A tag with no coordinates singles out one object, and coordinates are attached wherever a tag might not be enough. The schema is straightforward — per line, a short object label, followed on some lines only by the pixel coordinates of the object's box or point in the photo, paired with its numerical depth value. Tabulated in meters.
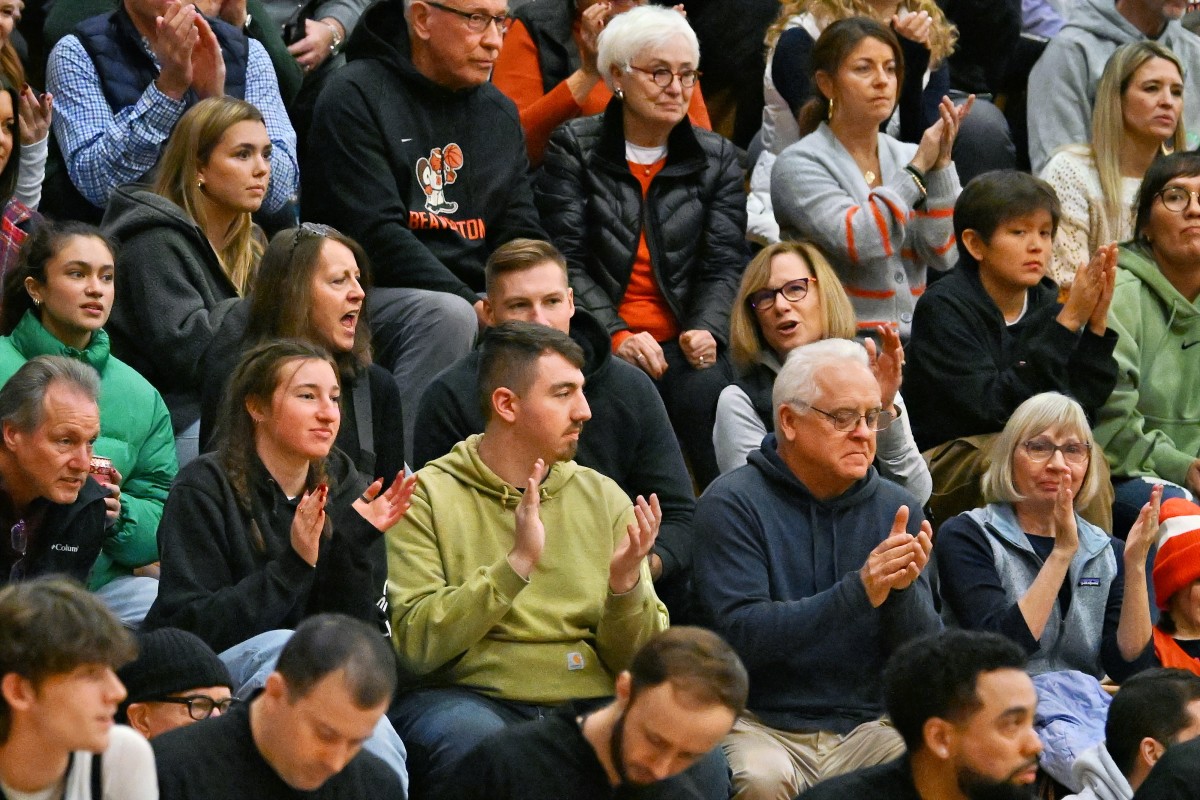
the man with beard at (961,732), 8.32
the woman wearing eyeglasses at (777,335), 11.65
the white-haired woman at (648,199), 13.15
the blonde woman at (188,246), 11.42
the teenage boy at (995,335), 12.23
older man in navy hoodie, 9.67
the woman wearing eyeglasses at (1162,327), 12.80
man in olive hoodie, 9.30
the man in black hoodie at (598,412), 10.84
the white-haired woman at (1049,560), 10.69
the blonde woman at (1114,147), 14.20
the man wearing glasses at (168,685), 8.24
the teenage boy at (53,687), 6.80
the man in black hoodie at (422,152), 12.62
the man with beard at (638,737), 7.80
